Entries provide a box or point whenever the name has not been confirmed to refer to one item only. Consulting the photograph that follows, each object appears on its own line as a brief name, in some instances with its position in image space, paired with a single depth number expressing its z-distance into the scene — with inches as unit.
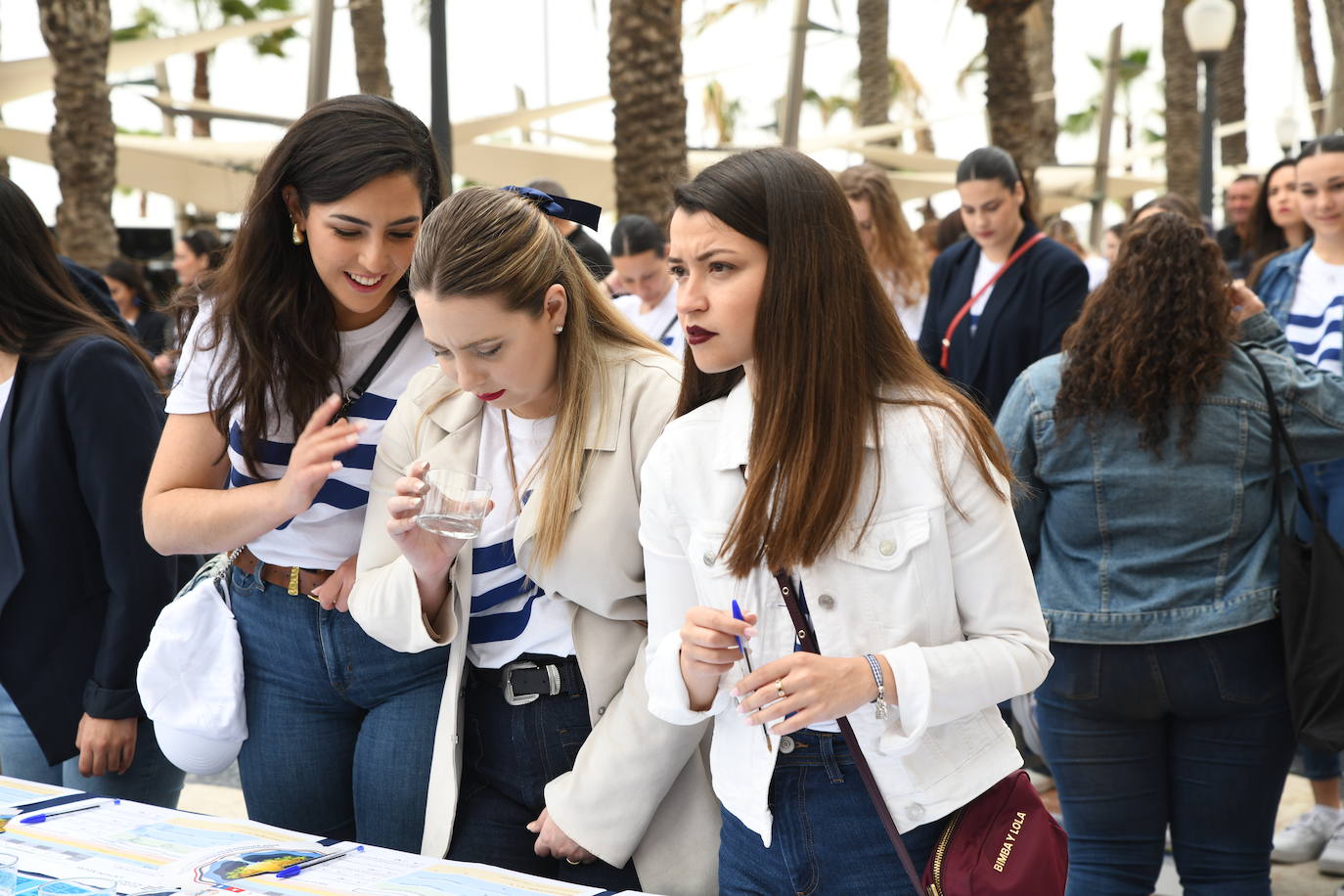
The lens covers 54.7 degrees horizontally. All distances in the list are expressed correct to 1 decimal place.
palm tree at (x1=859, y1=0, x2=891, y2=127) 742.5
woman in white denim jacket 70.4
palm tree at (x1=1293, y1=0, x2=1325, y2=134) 1006.4
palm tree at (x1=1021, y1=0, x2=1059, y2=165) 685.9
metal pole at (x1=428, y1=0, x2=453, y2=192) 259.8
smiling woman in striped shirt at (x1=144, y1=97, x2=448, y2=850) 92.4
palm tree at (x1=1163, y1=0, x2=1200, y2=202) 714.2
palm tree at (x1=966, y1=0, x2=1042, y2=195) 423.8
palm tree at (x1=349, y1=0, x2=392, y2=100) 599.8
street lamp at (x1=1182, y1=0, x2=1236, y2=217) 454.9
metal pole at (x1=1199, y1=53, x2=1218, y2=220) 459.2
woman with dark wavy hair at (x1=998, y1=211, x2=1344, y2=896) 114.3
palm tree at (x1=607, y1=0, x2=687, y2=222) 364.5
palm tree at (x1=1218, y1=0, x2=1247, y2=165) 807.7
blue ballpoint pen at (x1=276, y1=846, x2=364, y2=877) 74.2
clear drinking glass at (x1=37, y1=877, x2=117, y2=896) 70.3
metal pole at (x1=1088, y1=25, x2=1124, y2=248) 682.2
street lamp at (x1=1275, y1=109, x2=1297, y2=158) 629.0
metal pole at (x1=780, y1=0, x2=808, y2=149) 433.7
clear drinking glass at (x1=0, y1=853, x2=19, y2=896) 71.2
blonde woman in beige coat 83.4
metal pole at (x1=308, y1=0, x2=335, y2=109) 293.7
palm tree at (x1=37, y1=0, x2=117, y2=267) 427.2
